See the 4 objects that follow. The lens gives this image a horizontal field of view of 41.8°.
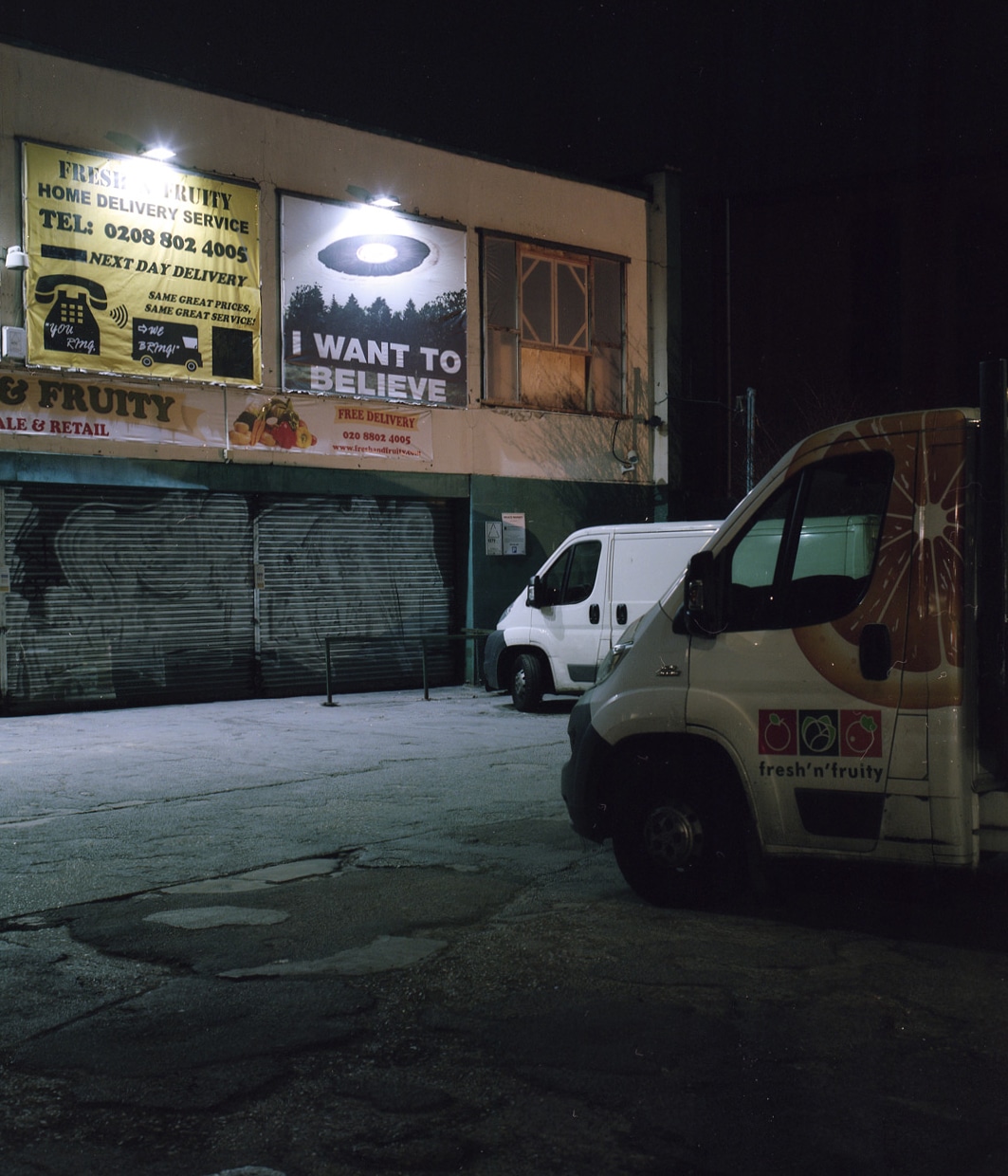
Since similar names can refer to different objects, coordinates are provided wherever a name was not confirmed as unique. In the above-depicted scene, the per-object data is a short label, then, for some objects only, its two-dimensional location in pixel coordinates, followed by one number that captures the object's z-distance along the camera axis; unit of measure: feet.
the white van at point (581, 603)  48.24
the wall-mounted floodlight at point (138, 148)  54.08
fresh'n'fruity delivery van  17.58
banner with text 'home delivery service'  51.96
